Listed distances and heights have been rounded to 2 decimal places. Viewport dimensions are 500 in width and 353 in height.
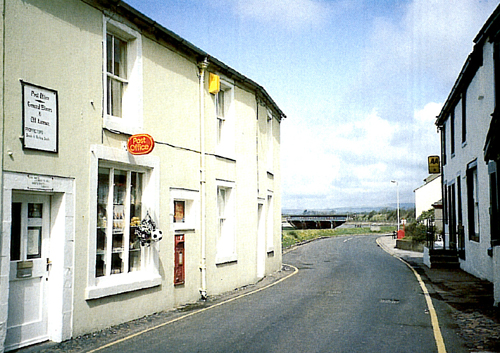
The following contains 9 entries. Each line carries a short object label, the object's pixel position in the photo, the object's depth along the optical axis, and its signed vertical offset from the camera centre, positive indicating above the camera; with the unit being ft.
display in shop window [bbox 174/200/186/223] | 40.91 +0.27
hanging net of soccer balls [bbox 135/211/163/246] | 34.63 -1.16
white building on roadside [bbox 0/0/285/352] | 25.73 +2.85
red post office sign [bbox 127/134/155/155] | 31.94 +4.39
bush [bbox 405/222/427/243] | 120.16 -4.74
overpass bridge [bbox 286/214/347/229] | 287.69 -4.28
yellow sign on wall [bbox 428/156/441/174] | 91.25 +8.39
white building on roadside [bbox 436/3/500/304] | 46.47 +6.01
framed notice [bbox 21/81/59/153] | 25.72 +4.95
